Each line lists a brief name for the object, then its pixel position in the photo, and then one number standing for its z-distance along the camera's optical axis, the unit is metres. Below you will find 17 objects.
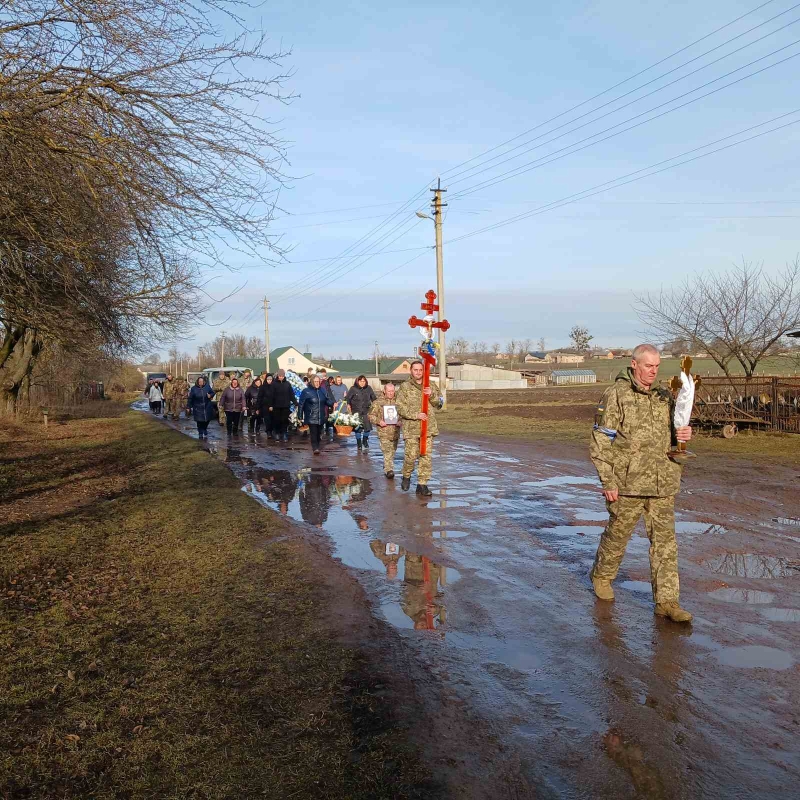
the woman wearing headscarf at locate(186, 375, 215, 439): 22.77
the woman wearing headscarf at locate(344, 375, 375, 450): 19.34
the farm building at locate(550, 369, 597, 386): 108.12
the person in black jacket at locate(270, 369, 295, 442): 21.67
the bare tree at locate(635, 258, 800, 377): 26.19
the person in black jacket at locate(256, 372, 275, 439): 21.94
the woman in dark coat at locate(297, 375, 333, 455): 18.64
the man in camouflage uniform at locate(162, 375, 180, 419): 36.34
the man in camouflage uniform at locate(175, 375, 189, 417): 36.56
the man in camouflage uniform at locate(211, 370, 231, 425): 28.08
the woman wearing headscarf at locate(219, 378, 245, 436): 22.89
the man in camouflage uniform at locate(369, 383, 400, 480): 13.69
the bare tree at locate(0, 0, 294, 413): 7.26
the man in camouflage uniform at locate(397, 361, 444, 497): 11.73
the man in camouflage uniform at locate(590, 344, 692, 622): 5.70
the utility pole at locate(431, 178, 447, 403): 30.58
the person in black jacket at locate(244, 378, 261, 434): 24.45
